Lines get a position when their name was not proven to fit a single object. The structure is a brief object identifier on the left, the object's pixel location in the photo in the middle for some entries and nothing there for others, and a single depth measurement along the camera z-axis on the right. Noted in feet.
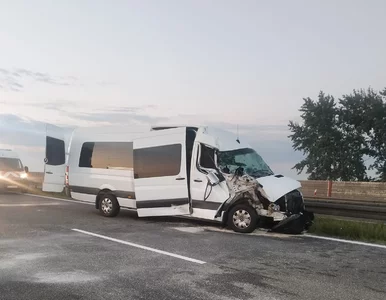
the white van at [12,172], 65.62
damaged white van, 30.89
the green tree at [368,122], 124.98
